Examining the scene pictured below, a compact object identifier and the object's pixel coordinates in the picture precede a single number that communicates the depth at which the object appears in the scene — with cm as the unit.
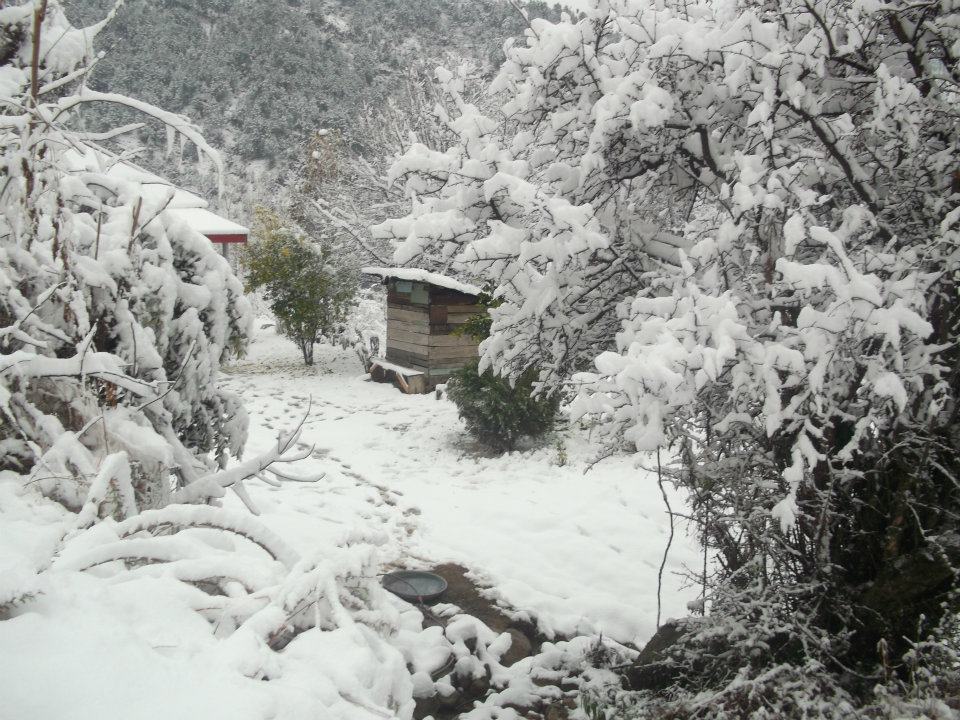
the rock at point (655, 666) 335
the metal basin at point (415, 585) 414
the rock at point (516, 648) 384
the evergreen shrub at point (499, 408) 788
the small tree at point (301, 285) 1302
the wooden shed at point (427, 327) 1120
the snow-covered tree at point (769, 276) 234
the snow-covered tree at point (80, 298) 216
